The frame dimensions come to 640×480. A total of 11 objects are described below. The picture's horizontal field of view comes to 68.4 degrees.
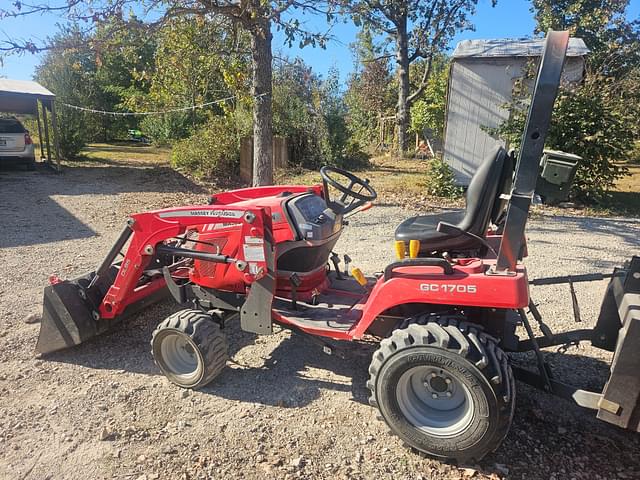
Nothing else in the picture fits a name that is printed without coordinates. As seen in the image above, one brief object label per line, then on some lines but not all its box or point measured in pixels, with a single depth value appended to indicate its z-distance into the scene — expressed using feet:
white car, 41.83
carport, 41.88
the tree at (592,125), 28.48
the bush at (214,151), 41.14
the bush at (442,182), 33.91
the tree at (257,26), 21.99
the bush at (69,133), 50.72
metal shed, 32.60
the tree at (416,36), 62.23
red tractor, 7.59
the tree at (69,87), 24.12
